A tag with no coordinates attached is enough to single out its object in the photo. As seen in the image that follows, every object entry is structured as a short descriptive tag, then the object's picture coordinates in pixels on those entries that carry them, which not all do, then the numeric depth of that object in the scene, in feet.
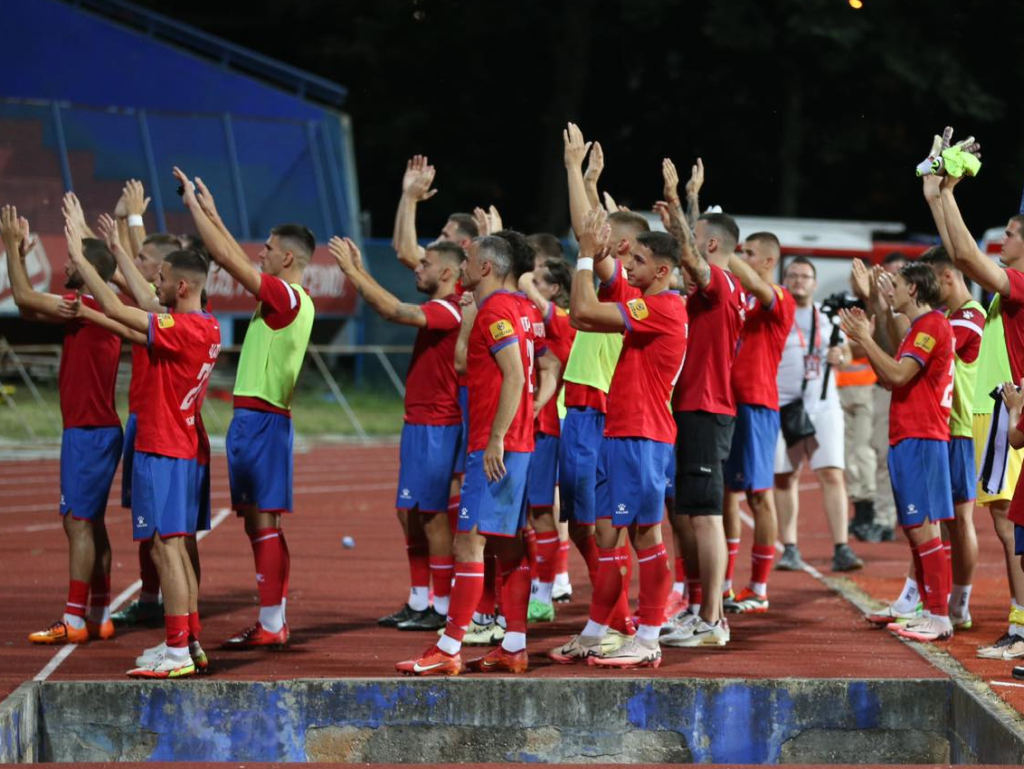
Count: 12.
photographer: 75.66
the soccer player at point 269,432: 55.52
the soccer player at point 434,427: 58.65
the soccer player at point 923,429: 57.41
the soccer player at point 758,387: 63.31
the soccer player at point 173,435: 50.16
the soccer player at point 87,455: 56.70
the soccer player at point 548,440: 60.49
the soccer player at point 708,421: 55.83
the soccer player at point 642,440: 51.88
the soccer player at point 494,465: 49.98
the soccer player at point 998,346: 49.98
